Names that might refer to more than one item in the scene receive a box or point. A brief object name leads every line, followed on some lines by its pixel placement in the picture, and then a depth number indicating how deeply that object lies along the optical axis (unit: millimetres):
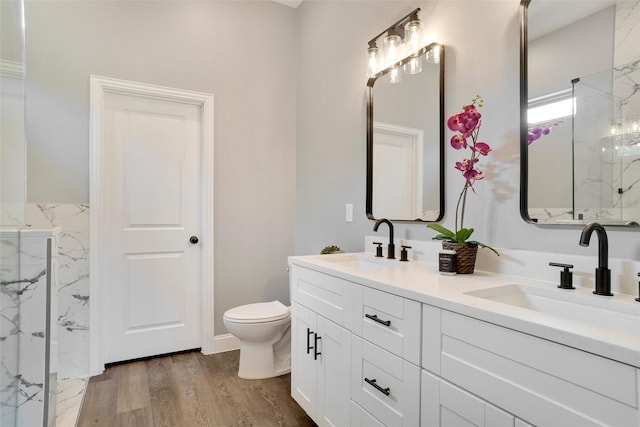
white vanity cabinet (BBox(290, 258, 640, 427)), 698
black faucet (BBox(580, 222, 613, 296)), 1003
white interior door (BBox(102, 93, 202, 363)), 2574
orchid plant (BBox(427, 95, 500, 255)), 1444
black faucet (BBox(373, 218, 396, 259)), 1855
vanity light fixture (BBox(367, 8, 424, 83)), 1815
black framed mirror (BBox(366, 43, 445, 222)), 1716
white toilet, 2277
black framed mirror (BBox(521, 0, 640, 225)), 1062
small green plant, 2357
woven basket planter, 1401
